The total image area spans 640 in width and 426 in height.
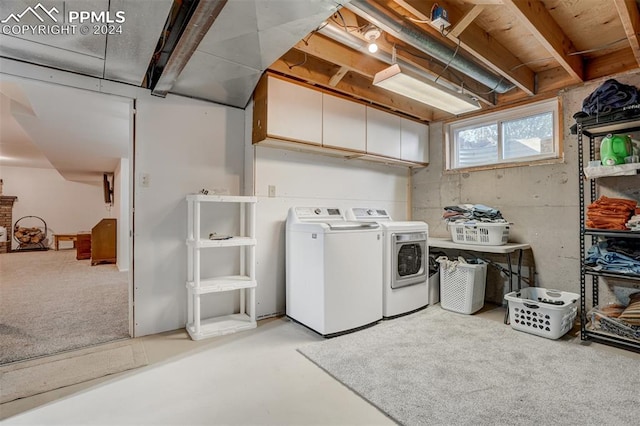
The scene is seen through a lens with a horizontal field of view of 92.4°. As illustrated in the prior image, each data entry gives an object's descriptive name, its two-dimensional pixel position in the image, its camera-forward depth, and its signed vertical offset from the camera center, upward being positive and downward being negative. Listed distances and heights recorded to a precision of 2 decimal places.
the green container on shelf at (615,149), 2.39 +0.51
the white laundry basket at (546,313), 2.50 -0.84
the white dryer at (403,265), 2.98 -0.52
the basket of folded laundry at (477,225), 3.10 -0.11
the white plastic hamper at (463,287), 3.14 -0.76
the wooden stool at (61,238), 8.49 -0.62
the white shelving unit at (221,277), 2.56 -0.58
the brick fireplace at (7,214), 8.38 +0.05
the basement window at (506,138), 3.26 +0.91
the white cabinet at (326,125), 2.77 +0.93
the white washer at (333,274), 2.57 -0.53
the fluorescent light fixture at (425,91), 2.46 +1.10
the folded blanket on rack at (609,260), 2.28 -0.36
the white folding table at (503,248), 2.95 -0.33
